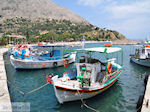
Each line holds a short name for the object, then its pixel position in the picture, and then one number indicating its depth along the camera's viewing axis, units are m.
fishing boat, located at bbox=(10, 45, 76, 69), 24.53
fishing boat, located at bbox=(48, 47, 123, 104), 11.40
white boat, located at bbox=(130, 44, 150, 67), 27.14
